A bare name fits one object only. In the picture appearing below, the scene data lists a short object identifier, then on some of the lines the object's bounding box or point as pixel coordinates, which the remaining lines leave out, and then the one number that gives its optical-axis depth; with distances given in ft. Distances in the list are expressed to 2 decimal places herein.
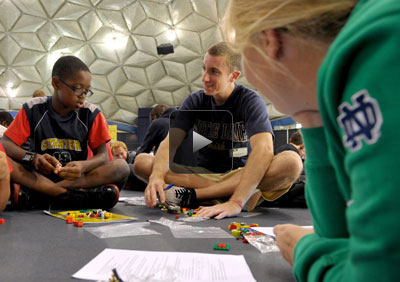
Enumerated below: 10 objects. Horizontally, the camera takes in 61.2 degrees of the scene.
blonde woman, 0.90
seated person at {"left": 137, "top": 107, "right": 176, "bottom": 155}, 10.48
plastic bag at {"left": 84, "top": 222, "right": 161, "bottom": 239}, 4.11
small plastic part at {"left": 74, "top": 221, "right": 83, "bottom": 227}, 4.69
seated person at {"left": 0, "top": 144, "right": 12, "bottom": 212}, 5.14
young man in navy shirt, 6.07
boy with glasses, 6.38
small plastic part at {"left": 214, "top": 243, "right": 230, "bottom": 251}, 3.50
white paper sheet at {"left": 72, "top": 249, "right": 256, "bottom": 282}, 2.50
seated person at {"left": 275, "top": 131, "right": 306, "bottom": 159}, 15.21
